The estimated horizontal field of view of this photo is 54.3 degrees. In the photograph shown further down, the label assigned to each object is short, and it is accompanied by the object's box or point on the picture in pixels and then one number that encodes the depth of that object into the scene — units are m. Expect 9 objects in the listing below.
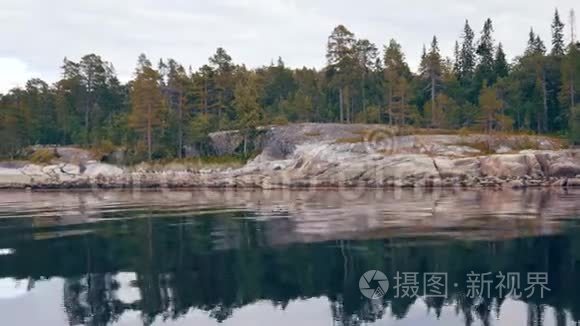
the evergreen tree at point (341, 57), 99.62
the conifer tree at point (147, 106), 96.44
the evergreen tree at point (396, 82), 97.56
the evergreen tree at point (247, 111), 93.62
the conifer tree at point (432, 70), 106.31
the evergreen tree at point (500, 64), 114.56
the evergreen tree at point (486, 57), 112.12
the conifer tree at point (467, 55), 122.12
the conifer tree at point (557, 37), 112.40
